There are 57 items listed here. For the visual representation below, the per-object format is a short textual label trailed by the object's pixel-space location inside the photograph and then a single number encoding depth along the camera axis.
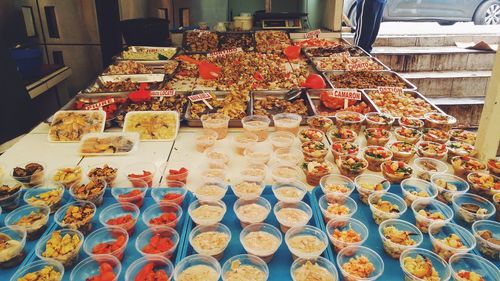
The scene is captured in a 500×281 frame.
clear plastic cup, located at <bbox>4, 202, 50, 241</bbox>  1.75
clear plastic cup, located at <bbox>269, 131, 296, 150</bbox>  2.53
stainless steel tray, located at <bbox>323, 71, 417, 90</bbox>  3.57
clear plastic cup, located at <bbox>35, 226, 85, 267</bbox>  1.58
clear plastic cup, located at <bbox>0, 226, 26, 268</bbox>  1.61
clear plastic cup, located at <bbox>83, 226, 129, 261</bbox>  1.68
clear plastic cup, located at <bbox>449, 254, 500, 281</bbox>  1.54
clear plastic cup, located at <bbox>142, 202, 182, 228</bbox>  1.80
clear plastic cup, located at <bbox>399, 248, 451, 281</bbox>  1.51
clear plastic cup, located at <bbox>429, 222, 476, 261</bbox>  1.62
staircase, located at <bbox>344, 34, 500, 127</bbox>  6.03
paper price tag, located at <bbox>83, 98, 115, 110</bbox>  3.03
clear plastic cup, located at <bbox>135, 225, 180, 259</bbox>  1.60
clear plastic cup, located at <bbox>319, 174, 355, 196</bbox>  1.99
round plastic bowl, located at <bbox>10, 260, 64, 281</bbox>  1.53
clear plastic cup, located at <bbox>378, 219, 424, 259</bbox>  1.64
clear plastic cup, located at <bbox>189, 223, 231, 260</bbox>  1.62
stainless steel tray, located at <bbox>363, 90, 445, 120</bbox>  3.24
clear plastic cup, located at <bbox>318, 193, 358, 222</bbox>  1.84
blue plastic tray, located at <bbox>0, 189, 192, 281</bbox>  1.60
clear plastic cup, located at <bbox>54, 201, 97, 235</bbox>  1.76
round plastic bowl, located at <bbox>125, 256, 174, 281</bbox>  1.52
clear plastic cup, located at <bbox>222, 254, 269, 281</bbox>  1.54
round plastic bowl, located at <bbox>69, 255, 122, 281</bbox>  1.55
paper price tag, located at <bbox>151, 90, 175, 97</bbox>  3.24
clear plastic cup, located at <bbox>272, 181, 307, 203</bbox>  1.92
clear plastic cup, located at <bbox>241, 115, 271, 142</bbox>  2.69
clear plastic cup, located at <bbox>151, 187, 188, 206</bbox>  1.95
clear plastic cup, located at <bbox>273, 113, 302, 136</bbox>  2.75
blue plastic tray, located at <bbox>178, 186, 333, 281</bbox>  1.61
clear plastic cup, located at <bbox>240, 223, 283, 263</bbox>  1.62
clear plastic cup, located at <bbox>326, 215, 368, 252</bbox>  1.65
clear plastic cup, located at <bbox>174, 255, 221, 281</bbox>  1.51
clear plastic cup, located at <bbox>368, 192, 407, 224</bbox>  1.85
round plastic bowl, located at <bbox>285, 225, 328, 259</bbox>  1.67
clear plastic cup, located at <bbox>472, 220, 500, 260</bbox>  1.65
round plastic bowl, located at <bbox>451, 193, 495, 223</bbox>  1.85
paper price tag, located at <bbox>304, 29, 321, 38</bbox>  5.40
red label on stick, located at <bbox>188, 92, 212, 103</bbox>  3.18
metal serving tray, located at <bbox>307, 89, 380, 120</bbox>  3.04
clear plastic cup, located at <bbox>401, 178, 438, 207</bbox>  1.97
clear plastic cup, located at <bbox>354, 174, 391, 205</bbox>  1.99
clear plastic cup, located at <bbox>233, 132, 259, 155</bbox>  2.53
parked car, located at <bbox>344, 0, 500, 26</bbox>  8.32
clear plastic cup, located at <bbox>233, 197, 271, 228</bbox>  1.79
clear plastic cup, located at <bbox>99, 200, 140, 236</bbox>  1.79
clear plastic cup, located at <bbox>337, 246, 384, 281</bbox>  1.50
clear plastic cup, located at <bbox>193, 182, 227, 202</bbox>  1.92
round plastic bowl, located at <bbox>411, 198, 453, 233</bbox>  1.81
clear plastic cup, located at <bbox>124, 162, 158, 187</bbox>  2.11
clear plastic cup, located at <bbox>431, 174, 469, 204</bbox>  2.00
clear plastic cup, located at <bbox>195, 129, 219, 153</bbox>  2.57
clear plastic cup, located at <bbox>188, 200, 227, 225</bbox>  1.78
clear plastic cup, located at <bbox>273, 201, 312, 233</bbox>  1.77
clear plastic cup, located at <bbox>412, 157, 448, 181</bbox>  2.19
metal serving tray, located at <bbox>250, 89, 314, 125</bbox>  3.27
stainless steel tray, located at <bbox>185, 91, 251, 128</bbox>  2.88
